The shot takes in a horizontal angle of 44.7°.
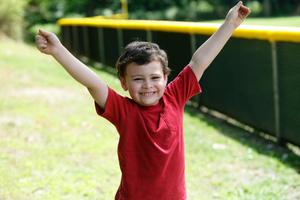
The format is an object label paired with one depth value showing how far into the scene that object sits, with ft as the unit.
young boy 6.80
